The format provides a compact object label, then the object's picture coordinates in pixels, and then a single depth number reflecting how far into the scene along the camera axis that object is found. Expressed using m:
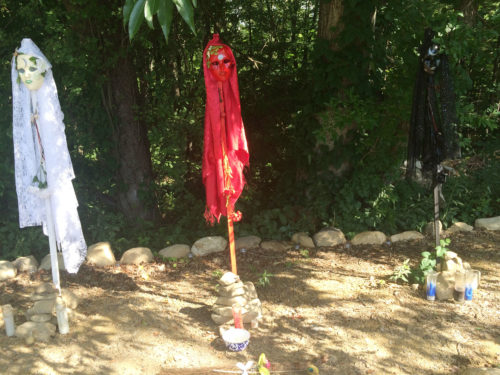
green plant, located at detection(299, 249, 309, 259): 5.57
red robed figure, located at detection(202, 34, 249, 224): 3.75
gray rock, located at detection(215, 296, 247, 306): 3.87
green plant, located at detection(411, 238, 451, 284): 4.39
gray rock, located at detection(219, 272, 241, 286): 3.86
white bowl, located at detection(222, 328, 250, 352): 3.54
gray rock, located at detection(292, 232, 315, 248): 5.88
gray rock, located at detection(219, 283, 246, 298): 3.86
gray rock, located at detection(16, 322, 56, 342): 3.88
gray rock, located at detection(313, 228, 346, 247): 5.86
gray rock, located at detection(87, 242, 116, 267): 5.48
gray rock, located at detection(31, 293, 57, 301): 4.06
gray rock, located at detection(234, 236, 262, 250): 5.86
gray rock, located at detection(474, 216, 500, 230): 6.09
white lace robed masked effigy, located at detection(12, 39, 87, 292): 3.71
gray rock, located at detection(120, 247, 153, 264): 5.52
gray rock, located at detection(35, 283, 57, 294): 4.08
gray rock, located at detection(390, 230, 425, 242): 5.92
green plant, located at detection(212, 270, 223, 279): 5.15
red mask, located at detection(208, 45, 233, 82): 3.70
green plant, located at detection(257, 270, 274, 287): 4.75
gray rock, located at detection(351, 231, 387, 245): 5.88
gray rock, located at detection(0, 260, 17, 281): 5.15
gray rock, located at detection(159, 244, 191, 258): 5.68
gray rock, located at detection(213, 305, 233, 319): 3.90
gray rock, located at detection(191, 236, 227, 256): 5.77
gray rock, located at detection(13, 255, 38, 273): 5.32
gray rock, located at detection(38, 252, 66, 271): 5.33
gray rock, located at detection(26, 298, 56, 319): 4.06
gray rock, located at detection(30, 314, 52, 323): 3.99
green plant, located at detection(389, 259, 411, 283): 4.67
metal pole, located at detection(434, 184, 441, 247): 4.41
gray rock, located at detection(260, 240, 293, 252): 5.80
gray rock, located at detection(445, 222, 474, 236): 6.06
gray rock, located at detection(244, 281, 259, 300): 4.03
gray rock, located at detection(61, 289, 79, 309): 4.30
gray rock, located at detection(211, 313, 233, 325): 3.93
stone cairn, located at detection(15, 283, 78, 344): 3.89
